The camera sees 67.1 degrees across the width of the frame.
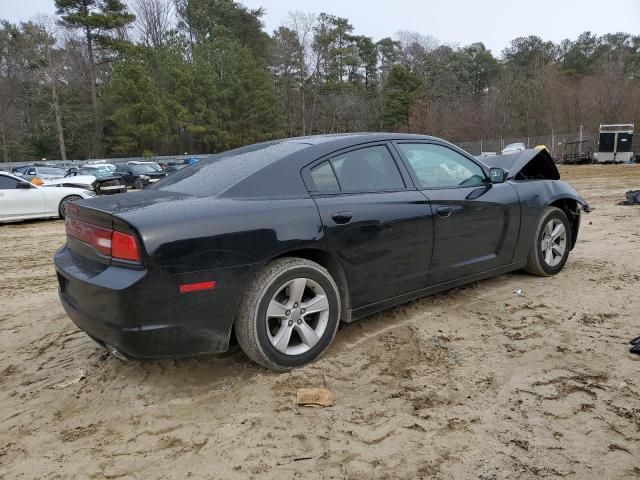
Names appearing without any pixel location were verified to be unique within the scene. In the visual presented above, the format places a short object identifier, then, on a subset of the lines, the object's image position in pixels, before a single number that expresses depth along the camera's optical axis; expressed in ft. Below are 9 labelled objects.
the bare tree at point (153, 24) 175.01
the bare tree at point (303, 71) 191.52
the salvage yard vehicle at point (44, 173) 66.53
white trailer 92.84
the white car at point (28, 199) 35.50
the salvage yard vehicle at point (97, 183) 44.64
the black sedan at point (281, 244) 8.47
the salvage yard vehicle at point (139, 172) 73.61
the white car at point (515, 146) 104.51
